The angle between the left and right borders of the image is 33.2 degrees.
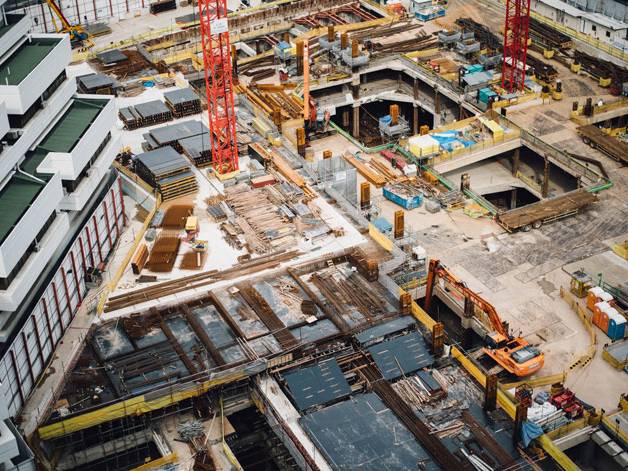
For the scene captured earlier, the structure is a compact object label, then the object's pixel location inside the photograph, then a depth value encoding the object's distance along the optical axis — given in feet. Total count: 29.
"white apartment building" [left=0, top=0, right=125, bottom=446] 246.47
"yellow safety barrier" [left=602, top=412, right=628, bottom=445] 249.55
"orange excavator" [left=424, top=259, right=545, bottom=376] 269.23
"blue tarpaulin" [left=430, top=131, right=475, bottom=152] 372.58
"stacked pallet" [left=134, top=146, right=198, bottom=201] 330.95
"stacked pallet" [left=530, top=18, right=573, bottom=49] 444.14
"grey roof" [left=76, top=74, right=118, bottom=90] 396.57
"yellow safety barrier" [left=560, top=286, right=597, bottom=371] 275.18
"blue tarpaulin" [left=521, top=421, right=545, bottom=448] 239.91
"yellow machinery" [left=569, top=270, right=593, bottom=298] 296.92
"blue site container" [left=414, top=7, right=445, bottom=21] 477.77
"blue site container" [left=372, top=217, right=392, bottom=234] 321.52
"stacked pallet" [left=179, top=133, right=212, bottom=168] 350.43
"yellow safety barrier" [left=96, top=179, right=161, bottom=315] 284.22
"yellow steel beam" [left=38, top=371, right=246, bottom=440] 242.17
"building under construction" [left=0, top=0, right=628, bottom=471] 248.73
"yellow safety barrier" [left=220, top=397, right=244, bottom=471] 240.47
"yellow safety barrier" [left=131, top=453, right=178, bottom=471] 239.09
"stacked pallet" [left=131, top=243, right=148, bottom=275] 296.92
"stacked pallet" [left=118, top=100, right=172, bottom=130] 375.04
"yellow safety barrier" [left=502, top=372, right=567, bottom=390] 267.59
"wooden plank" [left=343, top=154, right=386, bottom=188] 356.79
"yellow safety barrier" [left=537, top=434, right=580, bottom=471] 235.81
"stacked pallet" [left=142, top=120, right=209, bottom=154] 354.74
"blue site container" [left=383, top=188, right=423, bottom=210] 344.16
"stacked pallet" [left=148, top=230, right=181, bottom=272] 300.20
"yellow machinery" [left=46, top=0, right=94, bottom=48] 472.44
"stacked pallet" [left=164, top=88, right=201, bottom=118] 380.58
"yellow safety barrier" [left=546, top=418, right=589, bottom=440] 249.96
